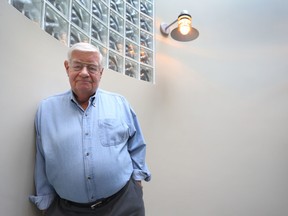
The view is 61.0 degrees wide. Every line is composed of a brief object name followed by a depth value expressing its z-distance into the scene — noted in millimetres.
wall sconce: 1609
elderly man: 909
